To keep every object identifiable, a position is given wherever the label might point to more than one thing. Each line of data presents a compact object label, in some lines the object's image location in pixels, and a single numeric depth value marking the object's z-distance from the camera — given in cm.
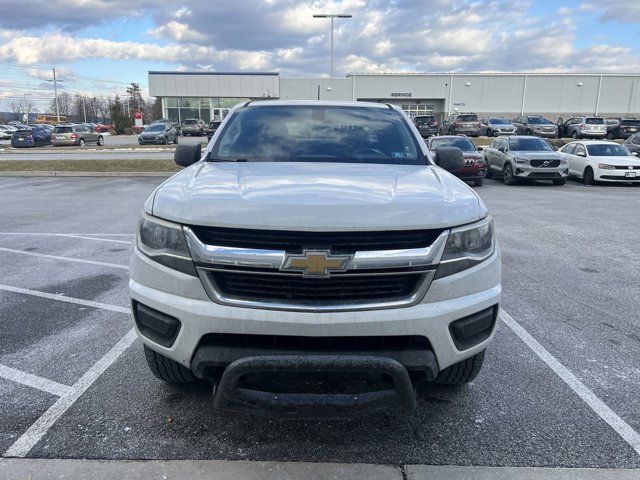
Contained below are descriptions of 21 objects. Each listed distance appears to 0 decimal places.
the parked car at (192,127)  4350
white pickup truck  237
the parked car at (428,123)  3594
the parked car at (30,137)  3562
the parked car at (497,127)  3500
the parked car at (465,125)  3531
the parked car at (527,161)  1647
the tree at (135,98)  10044
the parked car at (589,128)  3281
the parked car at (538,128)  3453
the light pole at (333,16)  3038
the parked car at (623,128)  3316
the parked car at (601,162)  1648
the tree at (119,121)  6228
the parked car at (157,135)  3478
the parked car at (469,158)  1591
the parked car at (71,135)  3506
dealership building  5922
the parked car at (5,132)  5662
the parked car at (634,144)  2102
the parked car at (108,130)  6395
